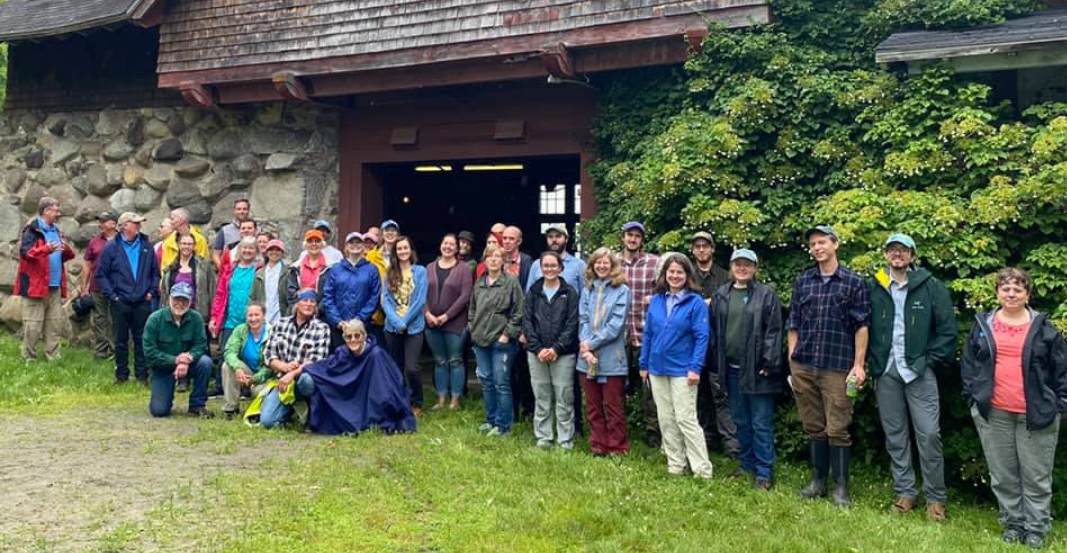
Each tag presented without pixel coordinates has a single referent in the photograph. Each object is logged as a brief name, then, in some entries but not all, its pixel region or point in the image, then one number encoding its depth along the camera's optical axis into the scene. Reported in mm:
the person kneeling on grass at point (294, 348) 6895
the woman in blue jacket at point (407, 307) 7656
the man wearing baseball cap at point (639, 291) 6516
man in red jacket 9414
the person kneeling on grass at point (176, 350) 7168
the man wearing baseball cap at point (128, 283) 8648
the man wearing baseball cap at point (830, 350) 5309
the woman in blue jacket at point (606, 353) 6156
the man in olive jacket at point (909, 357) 5125
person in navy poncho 6770
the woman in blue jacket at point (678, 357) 5715
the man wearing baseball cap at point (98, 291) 9688
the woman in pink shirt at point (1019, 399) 4676
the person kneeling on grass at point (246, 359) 7191
